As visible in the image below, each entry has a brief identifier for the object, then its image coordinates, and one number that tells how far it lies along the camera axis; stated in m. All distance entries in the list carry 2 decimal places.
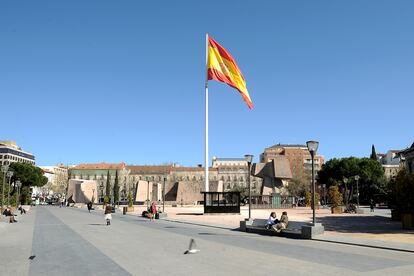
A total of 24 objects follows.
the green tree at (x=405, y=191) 25.47
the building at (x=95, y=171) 176.00
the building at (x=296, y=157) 154.62
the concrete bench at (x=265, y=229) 19.56
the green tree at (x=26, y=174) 97.83
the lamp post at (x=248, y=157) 26.28
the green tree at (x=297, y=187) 99.06
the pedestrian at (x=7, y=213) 33.72
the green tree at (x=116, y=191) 99.56
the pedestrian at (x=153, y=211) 36.88
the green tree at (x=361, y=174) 88.12
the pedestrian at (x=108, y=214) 27.33
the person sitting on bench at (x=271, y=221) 21.09
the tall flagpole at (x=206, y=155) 43.33
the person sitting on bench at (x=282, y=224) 20.28
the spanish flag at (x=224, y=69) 40.41
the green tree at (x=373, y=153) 115.06
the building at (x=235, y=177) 164.40
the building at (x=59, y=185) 172.43
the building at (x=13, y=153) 161.12
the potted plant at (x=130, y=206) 55.99
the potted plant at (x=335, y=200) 44.88
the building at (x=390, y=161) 151.62
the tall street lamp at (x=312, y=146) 20.17
